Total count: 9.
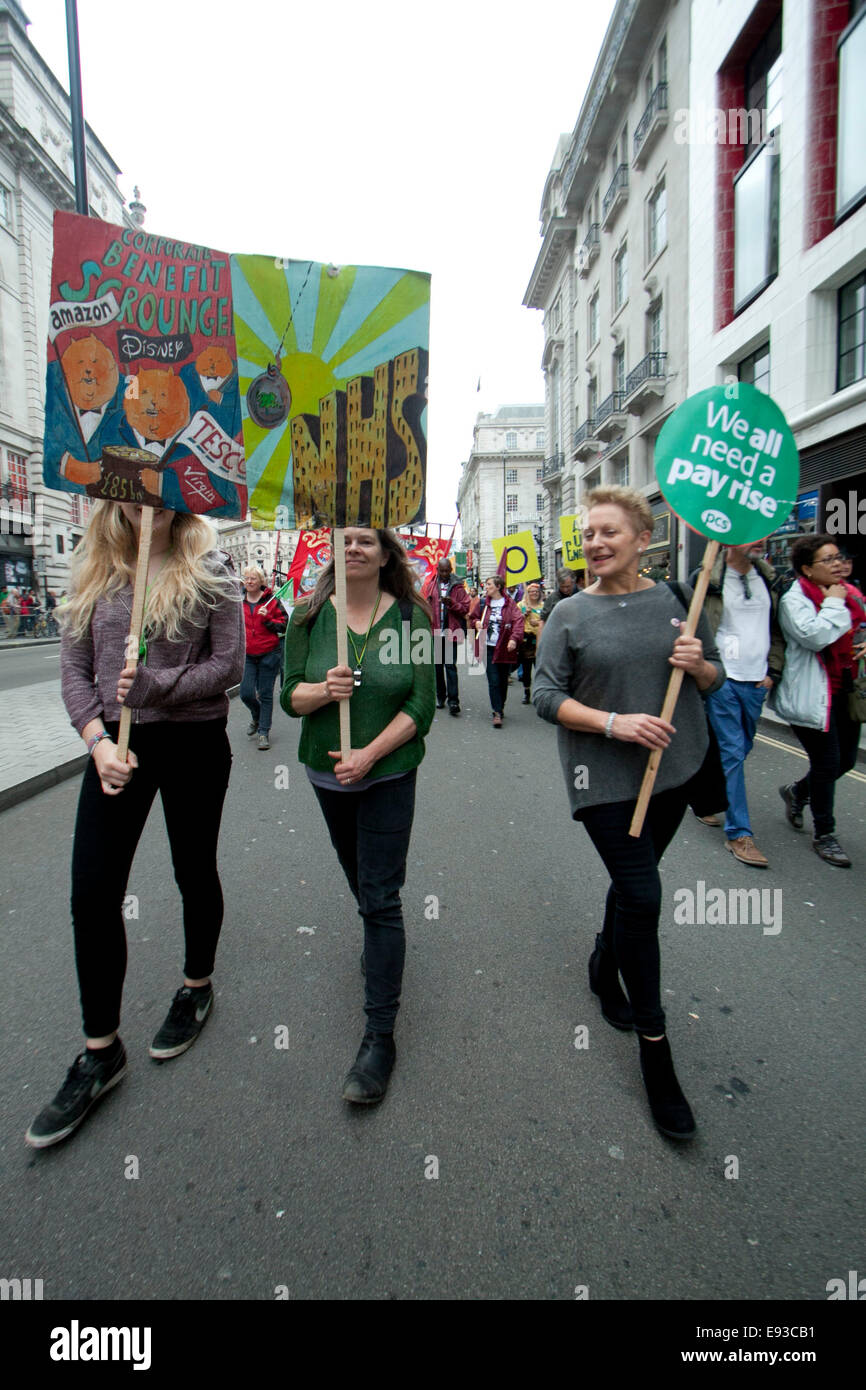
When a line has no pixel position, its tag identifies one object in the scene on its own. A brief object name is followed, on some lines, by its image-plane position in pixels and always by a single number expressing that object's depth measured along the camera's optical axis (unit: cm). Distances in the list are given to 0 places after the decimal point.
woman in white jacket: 445
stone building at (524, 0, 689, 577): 2212
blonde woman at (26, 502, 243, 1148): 226
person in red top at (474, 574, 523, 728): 912
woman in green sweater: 244
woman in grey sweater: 229
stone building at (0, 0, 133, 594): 3619
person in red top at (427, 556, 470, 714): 986
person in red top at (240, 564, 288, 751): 759
